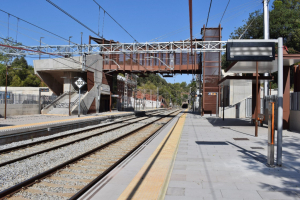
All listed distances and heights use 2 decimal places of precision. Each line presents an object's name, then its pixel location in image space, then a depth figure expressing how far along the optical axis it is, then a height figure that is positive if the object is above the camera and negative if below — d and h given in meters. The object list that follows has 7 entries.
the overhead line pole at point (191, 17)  6.36 +2.59
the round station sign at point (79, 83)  25.07 +2.11
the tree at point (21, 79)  58.09 +5.96
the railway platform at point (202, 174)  4.66 -1.56
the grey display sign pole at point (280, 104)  6.60 +0.09
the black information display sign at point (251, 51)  8.62 +1.96
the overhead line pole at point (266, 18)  16.05 +5.79
